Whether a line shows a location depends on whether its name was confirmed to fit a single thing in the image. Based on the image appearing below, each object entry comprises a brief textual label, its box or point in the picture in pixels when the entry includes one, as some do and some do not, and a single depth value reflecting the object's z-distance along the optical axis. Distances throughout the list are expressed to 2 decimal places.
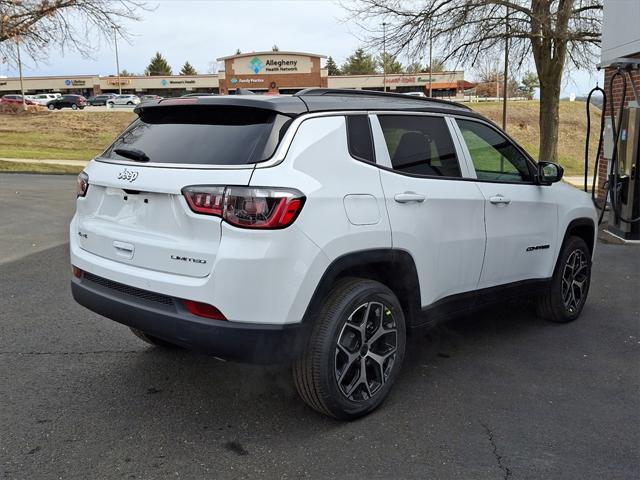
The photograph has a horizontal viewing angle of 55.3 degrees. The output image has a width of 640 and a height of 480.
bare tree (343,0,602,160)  15.18
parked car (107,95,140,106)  65.81
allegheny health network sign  69.31
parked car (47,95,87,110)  61.94
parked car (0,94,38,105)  54.53
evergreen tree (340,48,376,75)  98.35
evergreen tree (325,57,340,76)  110.56
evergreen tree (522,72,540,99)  85.25
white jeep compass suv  2.94
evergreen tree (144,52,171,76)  115.69
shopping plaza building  69.31
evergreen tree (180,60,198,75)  119.19
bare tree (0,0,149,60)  16.45
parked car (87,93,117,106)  70.12
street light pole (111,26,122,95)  85.80
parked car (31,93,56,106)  63.88
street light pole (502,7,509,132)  15.92
